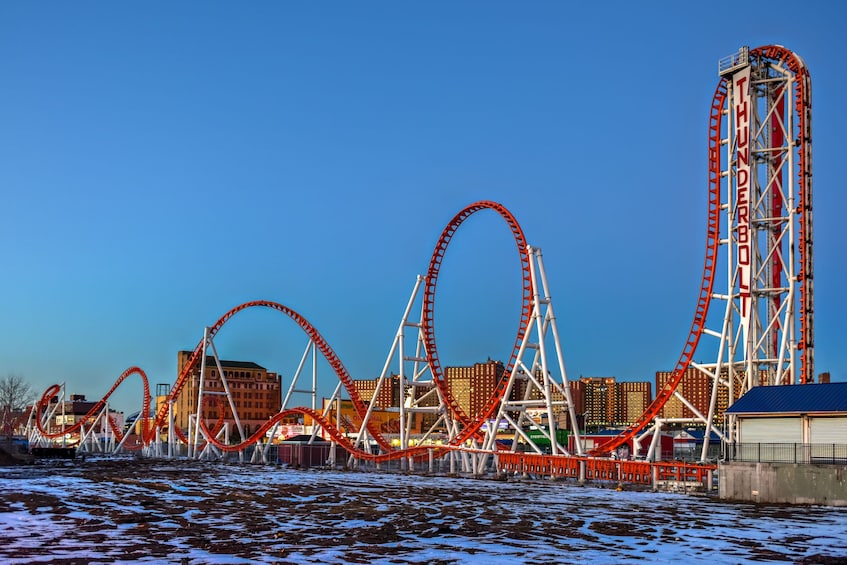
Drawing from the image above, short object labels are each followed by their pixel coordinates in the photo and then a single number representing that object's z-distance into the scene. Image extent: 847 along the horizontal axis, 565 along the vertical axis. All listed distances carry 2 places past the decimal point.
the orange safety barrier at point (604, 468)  35.47
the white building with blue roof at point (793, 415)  31.33
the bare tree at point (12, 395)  129.00
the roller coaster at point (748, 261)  40.56
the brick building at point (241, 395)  153.12
